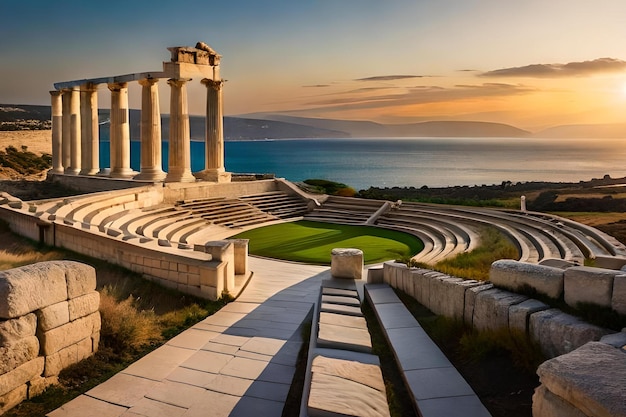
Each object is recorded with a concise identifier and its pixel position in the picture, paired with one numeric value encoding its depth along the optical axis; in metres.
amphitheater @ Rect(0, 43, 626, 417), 4.73
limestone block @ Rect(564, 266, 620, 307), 5.57
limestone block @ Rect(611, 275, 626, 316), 5.36
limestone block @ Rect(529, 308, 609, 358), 5.26
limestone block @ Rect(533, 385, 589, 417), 4.07
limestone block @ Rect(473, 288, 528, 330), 6.41
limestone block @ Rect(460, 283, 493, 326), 7.13
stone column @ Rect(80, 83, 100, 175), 32.72
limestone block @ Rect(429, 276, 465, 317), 7.97
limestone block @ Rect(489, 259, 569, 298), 6.25
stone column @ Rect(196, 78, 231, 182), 29.73
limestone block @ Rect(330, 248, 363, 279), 12.65
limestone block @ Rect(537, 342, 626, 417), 3.70
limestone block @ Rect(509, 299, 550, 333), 6.03
